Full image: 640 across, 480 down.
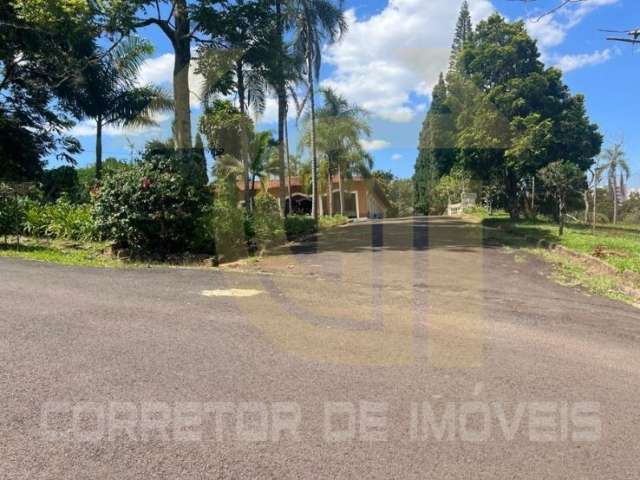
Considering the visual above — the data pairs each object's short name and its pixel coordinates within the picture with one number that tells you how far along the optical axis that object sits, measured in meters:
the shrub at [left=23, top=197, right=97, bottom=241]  12.15
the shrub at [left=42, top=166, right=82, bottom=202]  20.14
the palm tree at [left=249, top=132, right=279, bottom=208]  25.08
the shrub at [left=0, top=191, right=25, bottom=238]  12.18
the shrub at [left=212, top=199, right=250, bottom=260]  11.16
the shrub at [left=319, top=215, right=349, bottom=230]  23.07
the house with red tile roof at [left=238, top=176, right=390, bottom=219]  39.19
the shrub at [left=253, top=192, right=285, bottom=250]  12.91
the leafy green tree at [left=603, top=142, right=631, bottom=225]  33.31
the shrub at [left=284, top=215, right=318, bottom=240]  16.22
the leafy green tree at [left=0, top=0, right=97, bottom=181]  18.02
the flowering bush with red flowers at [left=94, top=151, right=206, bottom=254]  10.44
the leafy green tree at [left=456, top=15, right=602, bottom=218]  23.20
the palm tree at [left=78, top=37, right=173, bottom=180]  21.64
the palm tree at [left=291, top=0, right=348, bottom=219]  20.66
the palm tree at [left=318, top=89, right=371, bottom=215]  30.81
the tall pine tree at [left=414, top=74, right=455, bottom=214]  26.78
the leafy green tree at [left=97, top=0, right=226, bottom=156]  13.27
